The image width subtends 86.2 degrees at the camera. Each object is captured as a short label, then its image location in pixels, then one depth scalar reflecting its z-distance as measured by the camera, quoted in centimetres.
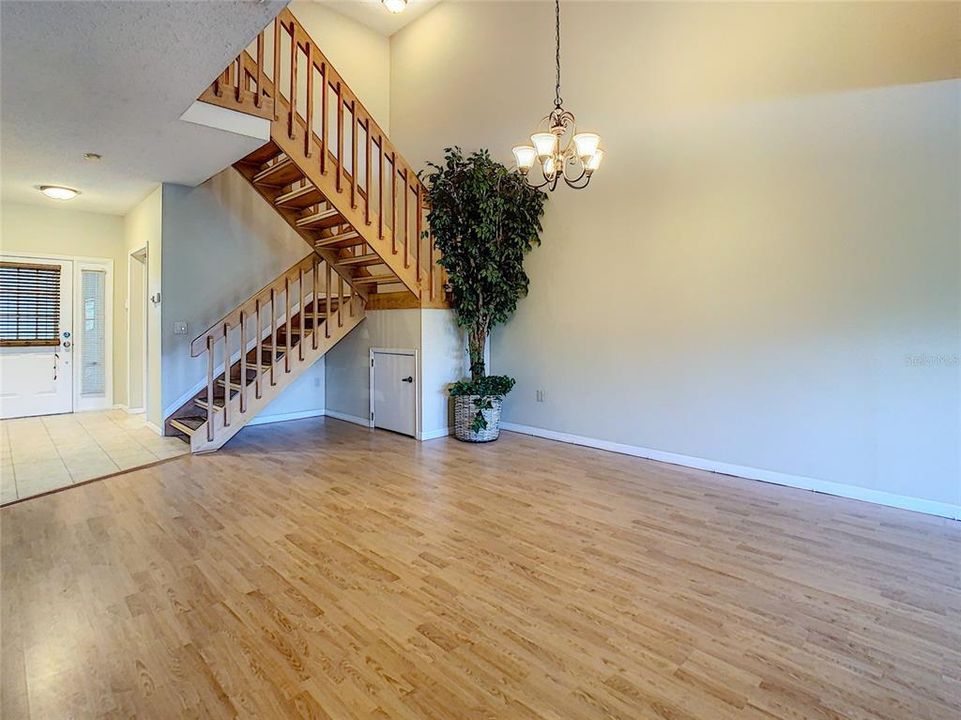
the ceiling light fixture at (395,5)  623
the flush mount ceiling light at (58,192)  545
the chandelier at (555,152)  370
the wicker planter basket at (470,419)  530
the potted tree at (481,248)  498
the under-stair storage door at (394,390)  552
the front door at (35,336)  630
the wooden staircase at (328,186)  400
